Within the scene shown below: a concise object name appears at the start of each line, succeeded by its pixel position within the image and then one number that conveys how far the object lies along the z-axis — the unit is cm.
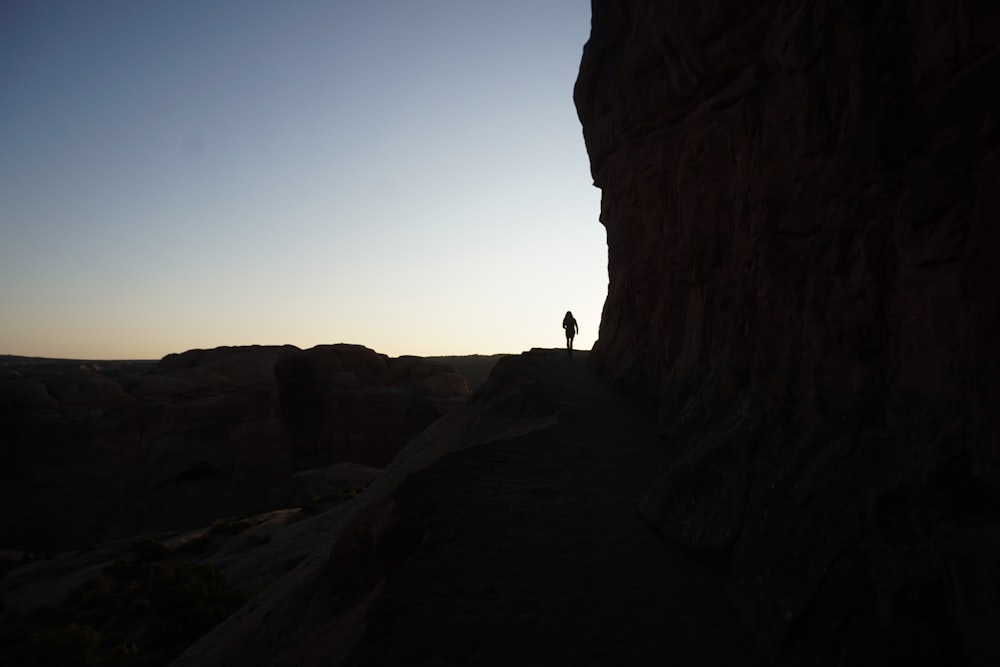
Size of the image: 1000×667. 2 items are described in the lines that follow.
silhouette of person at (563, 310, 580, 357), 2556
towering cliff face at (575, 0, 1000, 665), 469
